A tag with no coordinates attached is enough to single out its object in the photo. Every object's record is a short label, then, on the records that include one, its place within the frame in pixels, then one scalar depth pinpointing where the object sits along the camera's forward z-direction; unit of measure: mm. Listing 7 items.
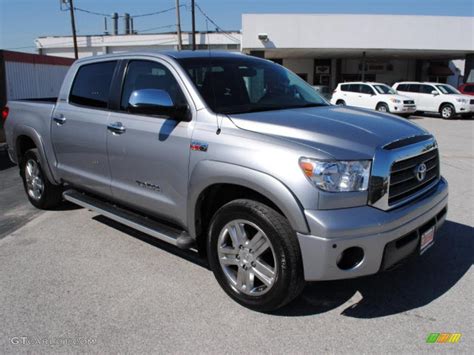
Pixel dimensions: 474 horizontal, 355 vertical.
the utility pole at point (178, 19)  37009
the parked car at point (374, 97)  22469
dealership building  29578
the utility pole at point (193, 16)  35000
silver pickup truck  2965
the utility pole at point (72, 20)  43566
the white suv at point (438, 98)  22688
